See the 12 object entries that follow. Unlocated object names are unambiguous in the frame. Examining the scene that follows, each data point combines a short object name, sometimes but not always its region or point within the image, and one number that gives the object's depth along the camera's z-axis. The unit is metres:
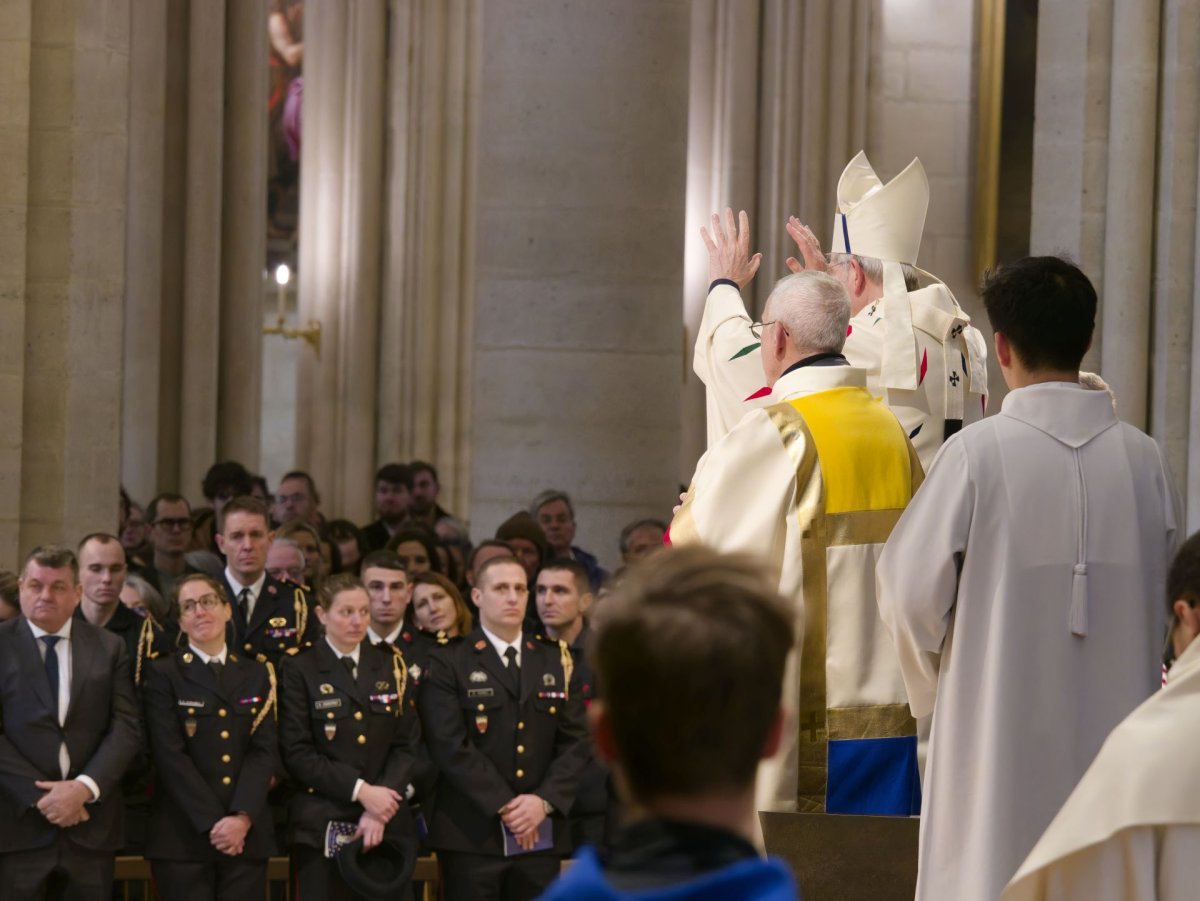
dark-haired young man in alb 8.52
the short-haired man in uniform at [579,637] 15.16
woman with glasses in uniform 14.22
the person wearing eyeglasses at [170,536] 19.83
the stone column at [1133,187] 16.14
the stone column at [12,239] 16.36
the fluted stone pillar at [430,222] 33.47
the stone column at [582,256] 21.47
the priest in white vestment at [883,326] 11.22
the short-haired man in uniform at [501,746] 14.65
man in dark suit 13.66
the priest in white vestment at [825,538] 9.77
